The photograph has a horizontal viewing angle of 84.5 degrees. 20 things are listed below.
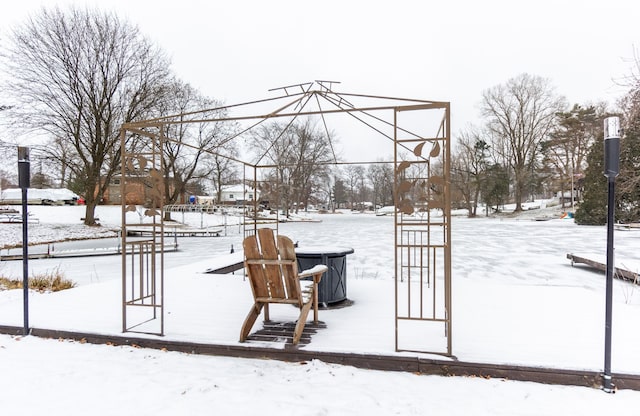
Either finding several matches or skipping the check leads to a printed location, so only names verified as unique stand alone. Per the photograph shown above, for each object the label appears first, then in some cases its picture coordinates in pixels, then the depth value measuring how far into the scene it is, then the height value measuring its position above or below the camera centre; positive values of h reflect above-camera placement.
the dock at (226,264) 7.47 -1.43
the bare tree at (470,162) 36.66 +4.32
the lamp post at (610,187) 2.59 +0.11
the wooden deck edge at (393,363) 2.70 -1.38
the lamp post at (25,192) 3.83 +0.10
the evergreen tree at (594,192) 21.41 +0.61
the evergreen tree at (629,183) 16.22 +0.78
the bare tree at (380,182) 48.62 +2.88
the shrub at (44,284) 6.00 -1.45
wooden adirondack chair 3.26 -0.69
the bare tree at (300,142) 24.72 +4.74
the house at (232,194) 61.82 +1.46
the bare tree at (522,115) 34.50 +8.73
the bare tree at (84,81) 16.52 +6.09
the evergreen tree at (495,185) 35.88 +1.75
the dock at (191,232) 19.13 -1.72
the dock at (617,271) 6.79 -1.40
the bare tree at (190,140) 23.55 +4.46
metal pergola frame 3.13 +0.33
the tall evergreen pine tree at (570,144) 31.83 +5.53
